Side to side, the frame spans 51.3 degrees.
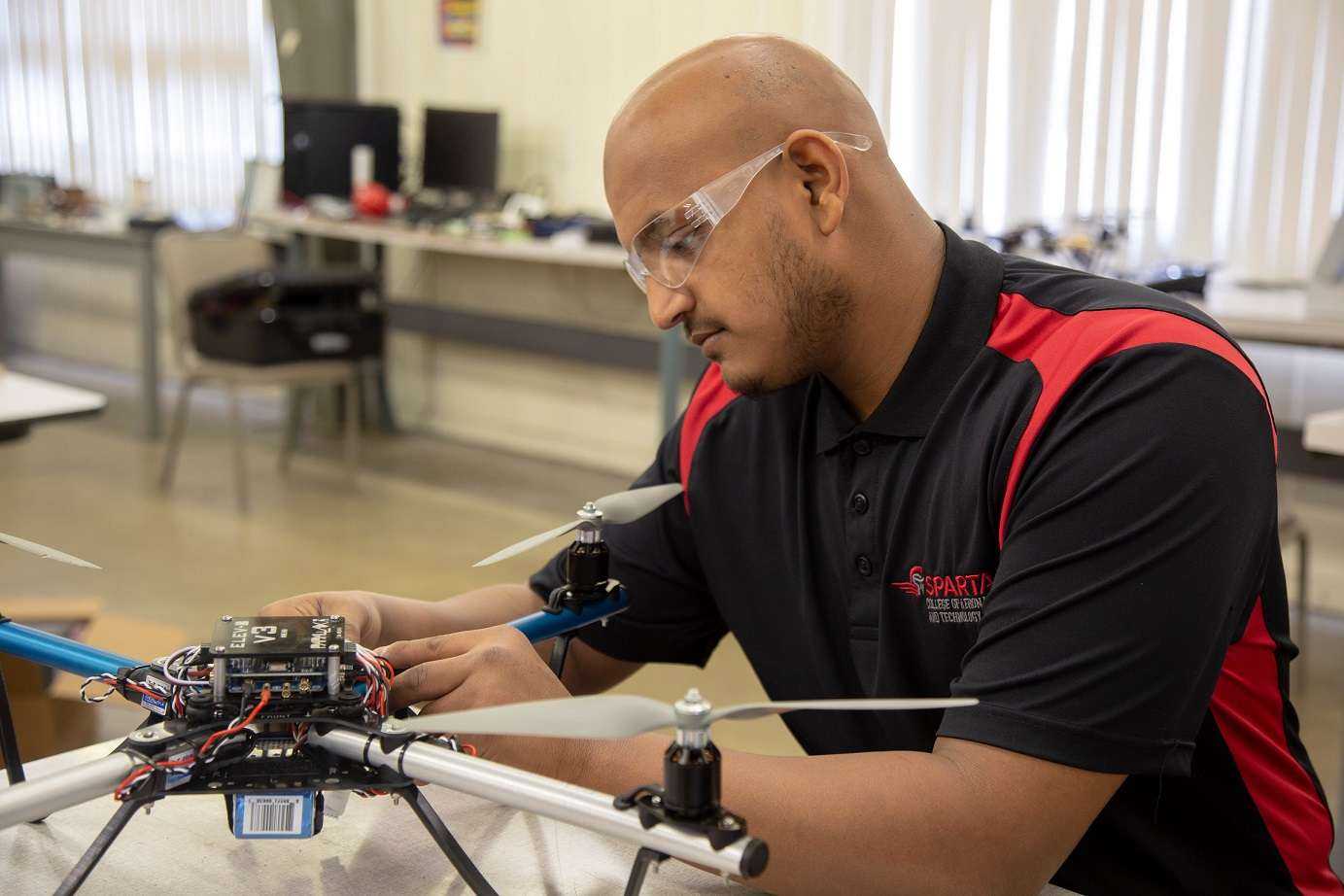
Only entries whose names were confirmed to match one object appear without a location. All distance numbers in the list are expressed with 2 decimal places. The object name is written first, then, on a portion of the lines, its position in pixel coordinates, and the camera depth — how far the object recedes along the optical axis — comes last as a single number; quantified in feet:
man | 3.08
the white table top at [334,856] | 3.26
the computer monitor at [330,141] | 18.17
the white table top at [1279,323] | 10.24
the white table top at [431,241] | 14.84
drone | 2.33
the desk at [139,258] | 18.84
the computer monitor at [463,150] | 17.87
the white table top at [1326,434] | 7.09
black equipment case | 15.48
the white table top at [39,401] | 8.79
